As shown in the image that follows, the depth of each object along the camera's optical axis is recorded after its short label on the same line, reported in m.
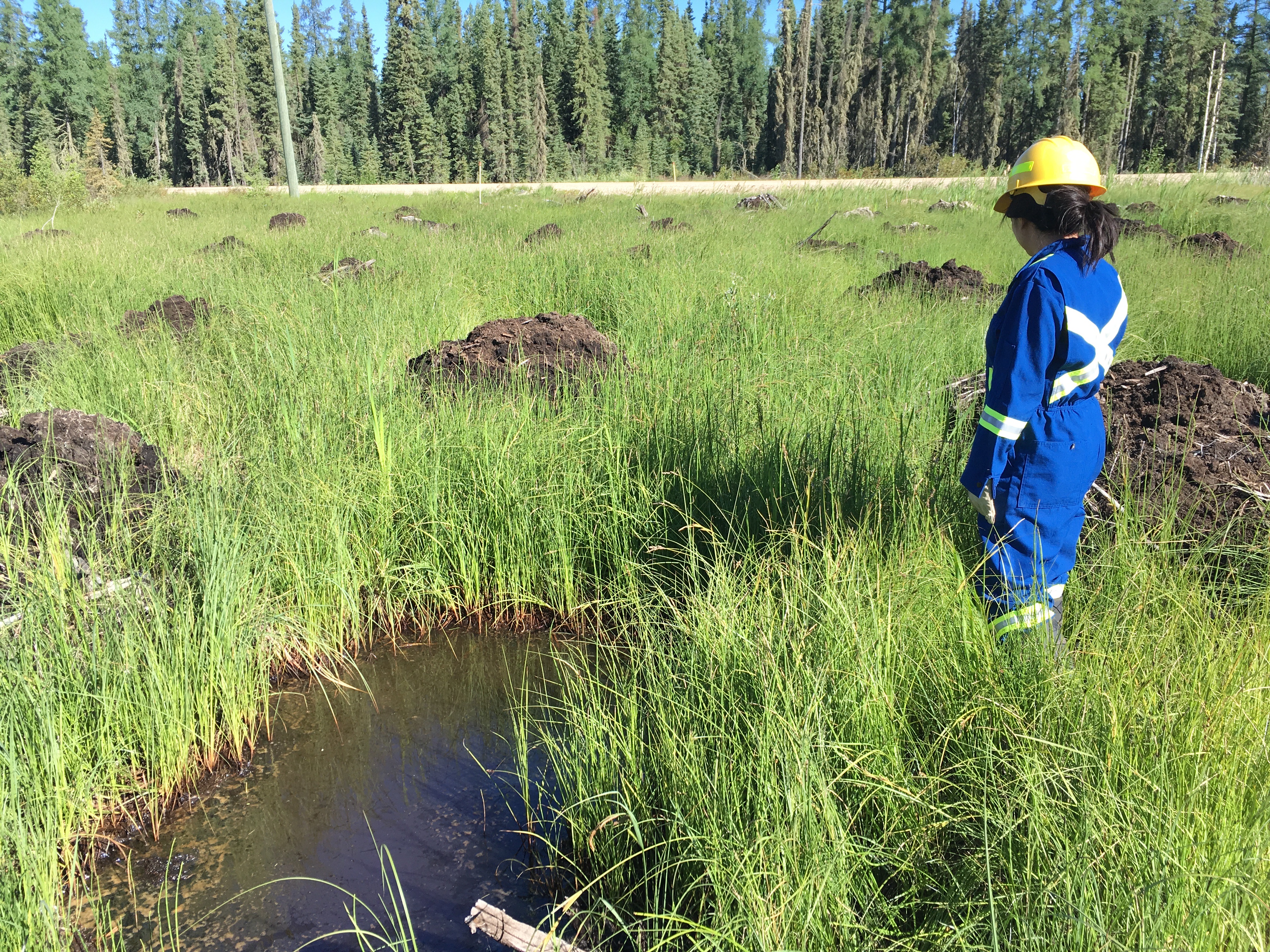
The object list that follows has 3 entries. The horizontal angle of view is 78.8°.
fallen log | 2.05
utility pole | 21.08
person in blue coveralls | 2.38
